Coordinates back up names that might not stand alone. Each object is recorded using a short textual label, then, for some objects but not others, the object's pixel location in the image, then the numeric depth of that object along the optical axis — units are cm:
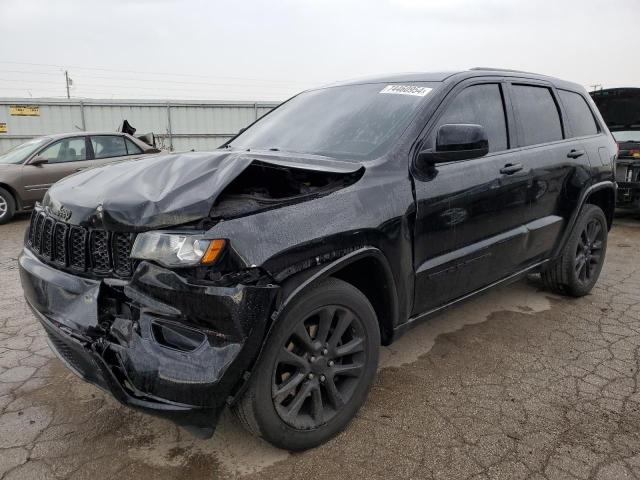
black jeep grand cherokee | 192
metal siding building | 1577
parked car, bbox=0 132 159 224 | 862
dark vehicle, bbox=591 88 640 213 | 735
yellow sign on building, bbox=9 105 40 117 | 1555
